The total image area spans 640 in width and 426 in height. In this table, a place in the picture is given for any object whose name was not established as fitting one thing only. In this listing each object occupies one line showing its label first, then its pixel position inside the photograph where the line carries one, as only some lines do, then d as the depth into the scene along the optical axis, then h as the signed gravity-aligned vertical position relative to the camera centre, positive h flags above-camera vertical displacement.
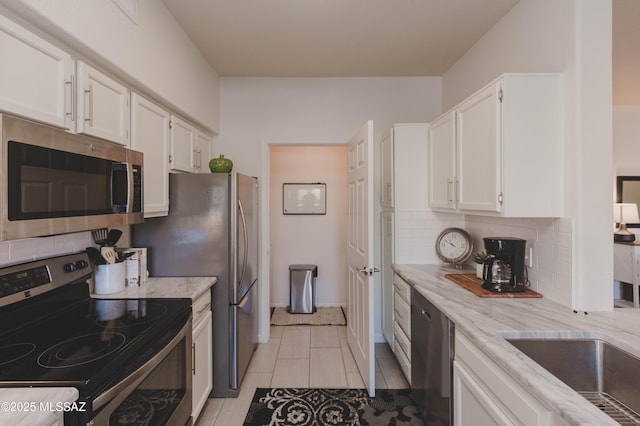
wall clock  2.49 -0.25
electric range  0.98 -0.49
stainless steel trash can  4.04 -1.02
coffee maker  1.80 -0.30
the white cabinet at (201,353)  1.87 -0.90
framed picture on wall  4.34 +0.24
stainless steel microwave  0.97 +0.12
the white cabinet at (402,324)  2.27 -0.86
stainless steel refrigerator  2.19 -0.21
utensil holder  1.76 -0.37
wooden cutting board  1.75 -0.45
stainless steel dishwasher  1.58 -0.84
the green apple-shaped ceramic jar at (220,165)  2.59 +0.41
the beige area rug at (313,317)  3.73 -1.29
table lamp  3.77 +0.00
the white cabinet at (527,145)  1.60 +0.36
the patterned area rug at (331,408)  2.02 -1.33
